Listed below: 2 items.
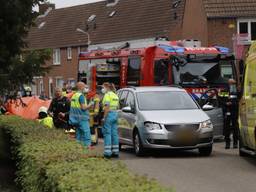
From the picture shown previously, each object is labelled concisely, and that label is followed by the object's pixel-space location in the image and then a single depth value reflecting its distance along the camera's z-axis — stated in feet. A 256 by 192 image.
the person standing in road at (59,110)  58.80
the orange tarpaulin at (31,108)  87.04
